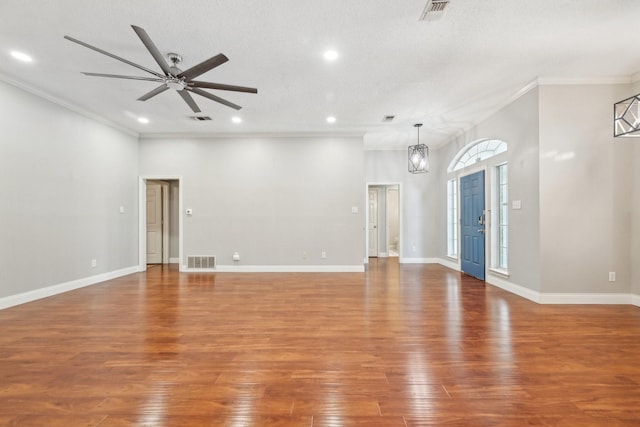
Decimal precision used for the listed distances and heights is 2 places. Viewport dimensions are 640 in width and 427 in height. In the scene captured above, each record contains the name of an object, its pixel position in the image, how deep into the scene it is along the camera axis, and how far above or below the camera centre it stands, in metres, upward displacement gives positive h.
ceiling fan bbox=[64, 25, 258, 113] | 2.60 +1.47
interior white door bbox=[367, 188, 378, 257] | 8.92 -0.16
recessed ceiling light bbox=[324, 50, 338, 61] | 3.21 +1.86
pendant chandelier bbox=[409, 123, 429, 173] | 5.82 +1.22
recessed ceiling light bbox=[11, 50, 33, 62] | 3.24 +1.88
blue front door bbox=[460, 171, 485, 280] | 5.44 -0.13
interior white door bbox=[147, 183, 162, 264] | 7.66 -0.19
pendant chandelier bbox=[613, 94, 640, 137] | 2.87 +1.05
